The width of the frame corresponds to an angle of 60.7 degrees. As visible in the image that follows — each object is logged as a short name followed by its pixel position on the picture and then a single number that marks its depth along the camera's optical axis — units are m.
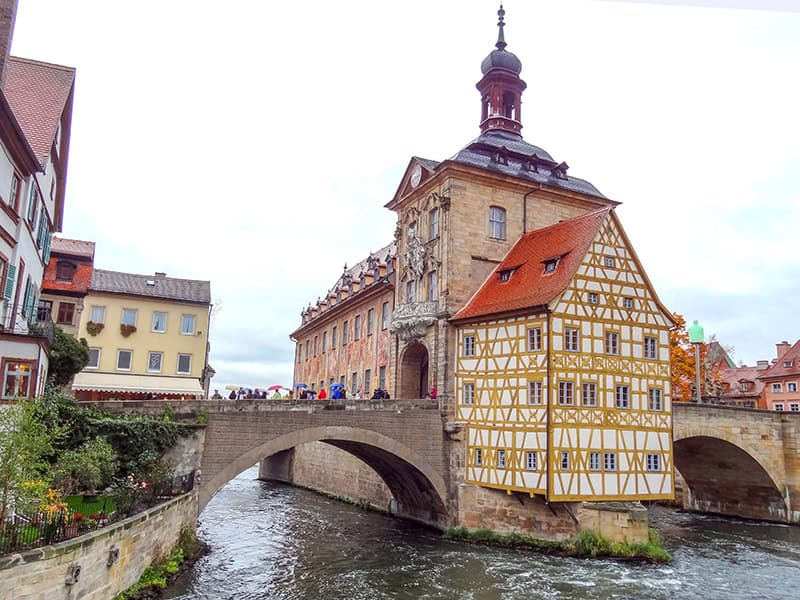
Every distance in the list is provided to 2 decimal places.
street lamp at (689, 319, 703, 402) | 34.59
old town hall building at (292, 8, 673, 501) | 23.61
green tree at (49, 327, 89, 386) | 27.20
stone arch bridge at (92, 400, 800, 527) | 21.91
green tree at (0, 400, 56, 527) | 12.11
